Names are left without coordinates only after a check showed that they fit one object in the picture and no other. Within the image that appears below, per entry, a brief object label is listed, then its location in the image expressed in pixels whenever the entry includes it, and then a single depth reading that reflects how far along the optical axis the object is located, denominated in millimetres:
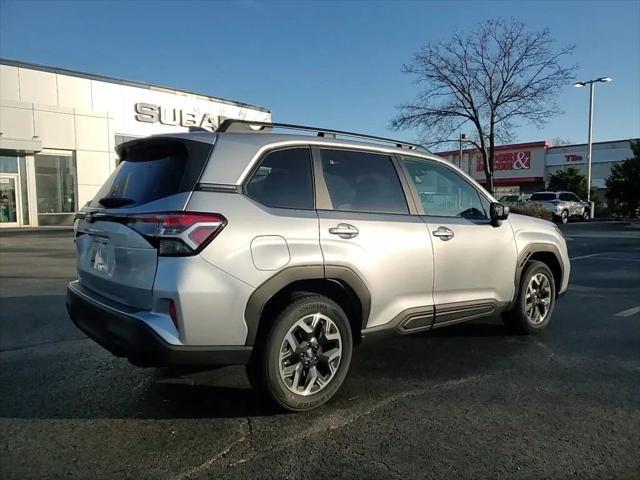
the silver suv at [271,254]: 3129
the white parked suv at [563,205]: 28156
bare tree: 24250
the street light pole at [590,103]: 32781
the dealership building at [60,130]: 25469
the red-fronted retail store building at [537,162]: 48219
